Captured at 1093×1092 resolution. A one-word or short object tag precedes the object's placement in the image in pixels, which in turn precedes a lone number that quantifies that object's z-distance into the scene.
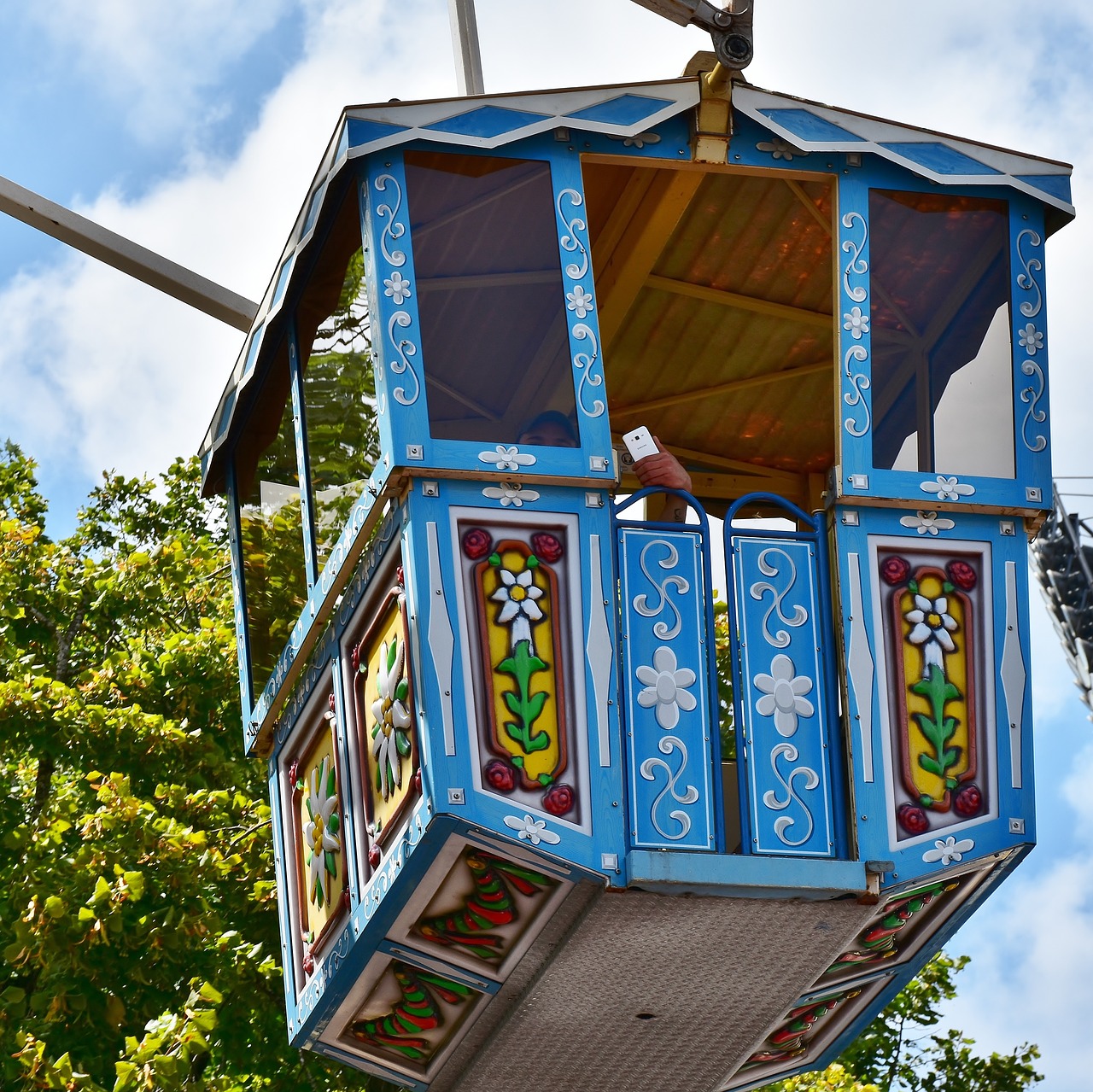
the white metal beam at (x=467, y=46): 11.94
